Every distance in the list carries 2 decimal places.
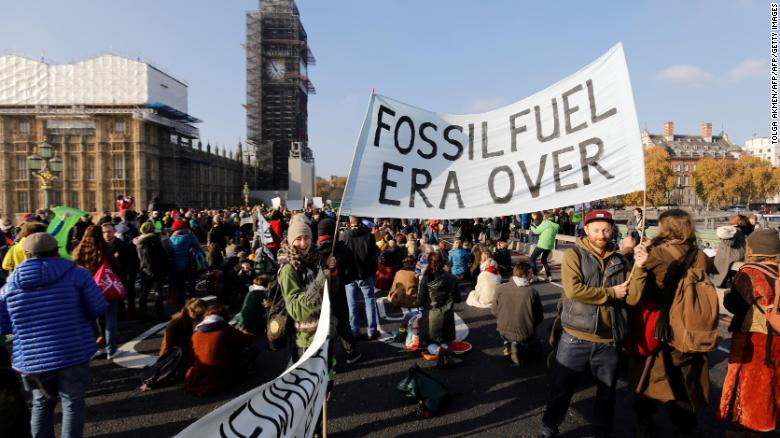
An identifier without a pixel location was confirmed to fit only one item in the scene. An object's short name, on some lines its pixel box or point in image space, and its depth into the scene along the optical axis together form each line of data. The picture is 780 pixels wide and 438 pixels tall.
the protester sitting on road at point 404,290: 6.27
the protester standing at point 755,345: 2.92
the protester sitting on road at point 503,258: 10.21
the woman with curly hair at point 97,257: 5.09
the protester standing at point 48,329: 2.88
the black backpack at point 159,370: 4.38
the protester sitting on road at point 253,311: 5.37
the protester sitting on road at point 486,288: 7.29
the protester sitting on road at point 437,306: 4.86
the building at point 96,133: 43.69
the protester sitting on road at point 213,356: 4.26
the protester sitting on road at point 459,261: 9.22
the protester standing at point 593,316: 2.96
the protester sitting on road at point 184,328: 4.59
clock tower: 65.88
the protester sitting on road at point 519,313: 4.83
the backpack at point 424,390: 3.81
